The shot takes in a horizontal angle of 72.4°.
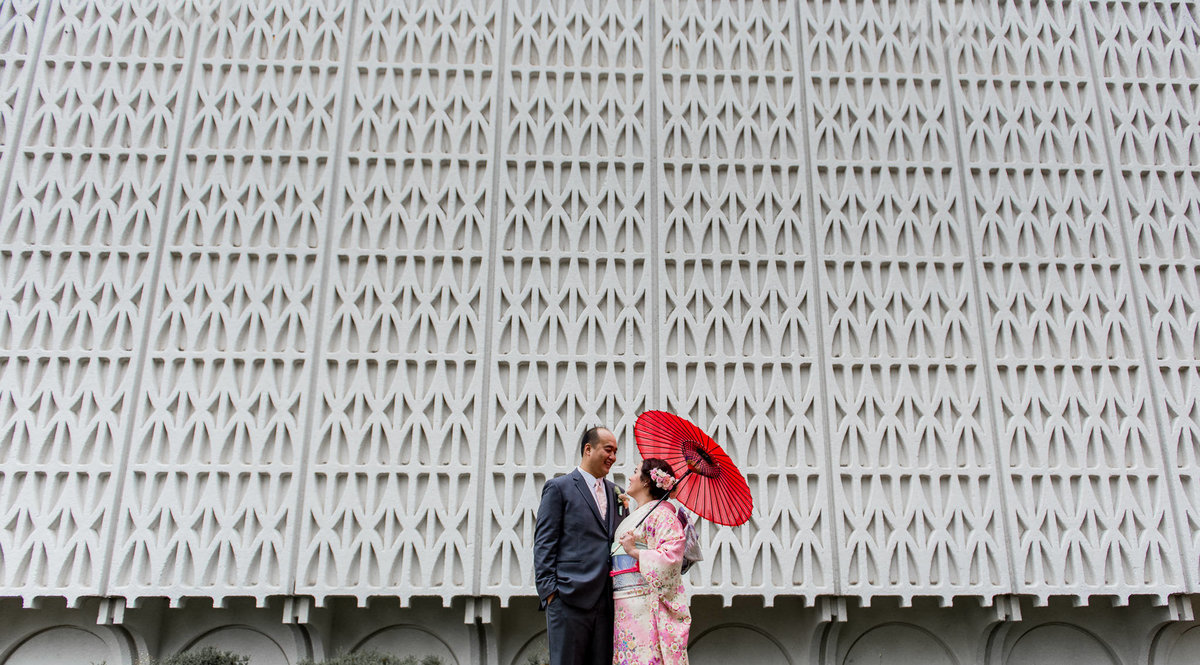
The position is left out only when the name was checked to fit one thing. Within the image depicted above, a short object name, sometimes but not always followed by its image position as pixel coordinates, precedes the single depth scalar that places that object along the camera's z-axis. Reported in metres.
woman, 4.95
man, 5.10
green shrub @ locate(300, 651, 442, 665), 6.33
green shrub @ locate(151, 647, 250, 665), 6.14
